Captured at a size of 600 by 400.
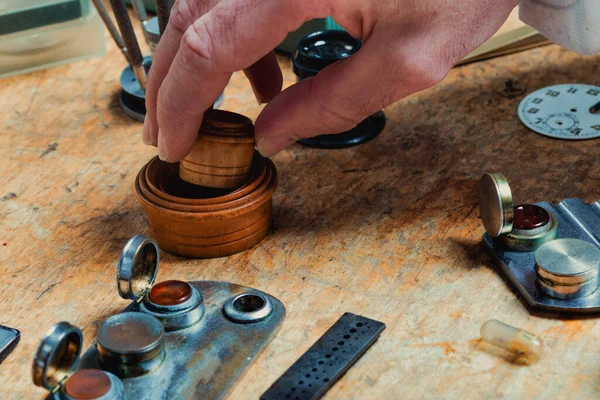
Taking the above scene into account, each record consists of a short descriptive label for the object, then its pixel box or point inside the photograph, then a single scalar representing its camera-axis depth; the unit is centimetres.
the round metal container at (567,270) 55
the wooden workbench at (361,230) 54
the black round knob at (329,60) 66
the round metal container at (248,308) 56
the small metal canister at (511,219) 57
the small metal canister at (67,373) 50
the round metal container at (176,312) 55
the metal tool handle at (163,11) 65
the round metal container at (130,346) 53
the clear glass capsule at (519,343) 54
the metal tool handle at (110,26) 70
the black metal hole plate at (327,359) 53
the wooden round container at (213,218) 58
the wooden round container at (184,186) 58
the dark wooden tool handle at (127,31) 65
